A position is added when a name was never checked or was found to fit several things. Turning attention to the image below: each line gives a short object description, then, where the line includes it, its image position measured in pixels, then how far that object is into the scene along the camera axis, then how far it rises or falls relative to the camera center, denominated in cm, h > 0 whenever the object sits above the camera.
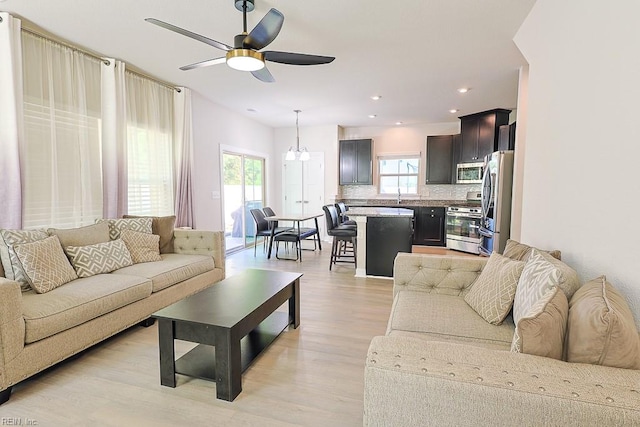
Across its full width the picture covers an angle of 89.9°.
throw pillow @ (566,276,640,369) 98 -44
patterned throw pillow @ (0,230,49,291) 224 -48
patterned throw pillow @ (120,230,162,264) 313 -54
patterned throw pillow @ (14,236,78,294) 222 -53
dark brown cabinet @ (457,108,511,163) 569 +115
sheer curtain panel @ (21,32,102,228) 287 +53
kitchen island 415 -60
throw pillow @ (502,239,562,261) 185 -36
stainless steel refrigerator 382 -5
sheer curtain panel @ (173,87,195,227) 453 +52
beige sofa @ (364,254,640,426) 83 -53
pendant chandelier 587 +69
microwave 611 +42
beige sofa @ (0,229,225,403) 178 -83
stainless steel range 504 -58
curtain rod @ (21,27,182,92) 286 +142
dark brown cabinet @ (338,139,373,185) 717 +72
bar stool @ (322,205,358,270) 473 -58
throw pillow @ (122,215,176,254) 356 -43
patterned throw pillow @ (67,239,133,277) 260 -57
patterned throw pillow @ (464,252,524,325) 171 -54
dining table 527 -49
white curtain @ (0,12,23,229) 260 +58
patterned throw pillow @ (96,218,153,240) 317 -35
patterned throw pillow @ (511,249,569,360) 107 -44
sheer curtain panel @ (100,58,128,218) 350 +67
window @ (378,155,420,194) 727 +46
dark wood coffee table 182 -82
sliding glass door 603 -6
